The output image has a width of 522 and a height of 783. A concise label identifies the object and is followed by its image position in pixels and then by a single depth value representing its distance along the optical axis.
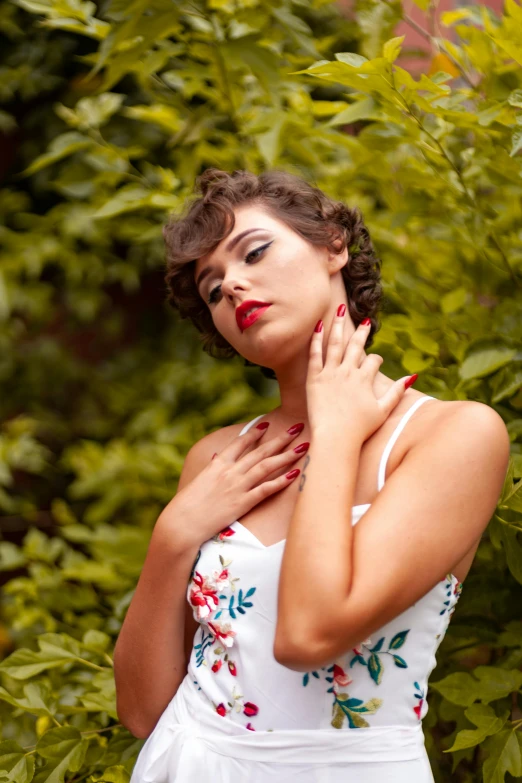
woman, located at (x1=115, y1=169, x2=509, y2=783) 1.03
